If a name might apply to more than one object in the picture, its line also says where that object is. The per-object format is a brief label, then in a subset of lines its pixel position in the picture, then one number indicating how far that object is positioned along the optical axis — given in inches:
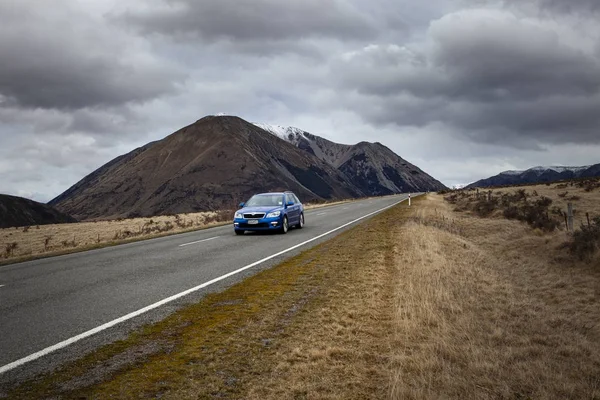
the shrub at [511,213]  927.0
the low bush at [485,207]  1114.7
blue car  638.5
